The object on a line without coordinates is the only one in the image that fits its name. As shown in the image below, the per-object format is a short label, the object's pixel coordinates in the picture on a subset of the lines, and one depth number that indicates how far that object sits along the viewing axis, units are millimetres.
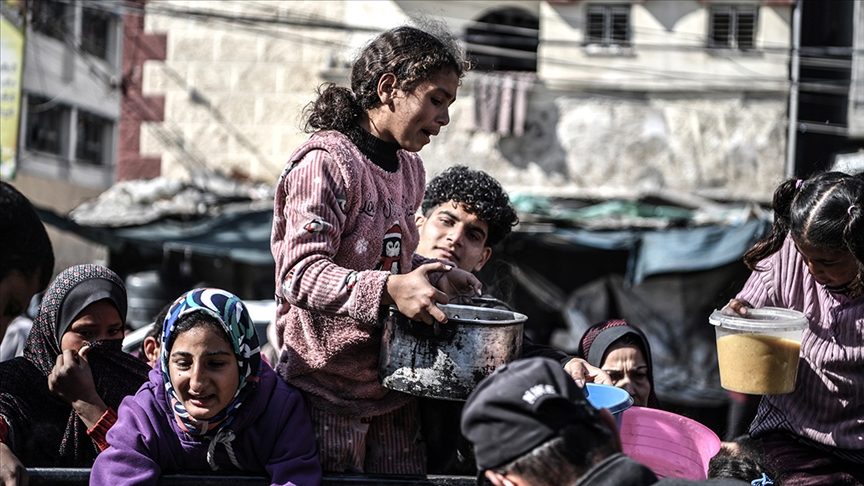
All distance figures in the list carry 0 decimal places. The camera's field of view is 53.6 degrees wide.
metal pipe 13518
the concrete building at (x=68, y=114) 20172
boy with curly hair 3695
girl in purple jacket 2447
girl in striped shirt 2727
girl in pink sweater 2379
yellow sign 12883
